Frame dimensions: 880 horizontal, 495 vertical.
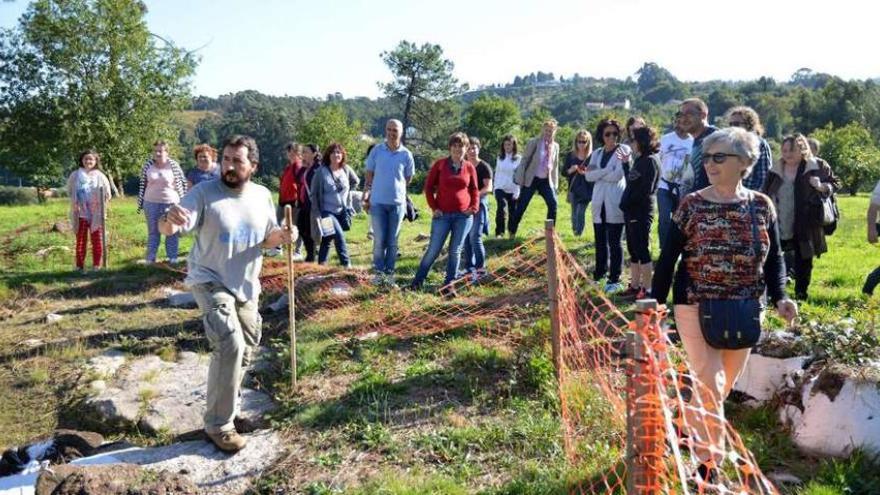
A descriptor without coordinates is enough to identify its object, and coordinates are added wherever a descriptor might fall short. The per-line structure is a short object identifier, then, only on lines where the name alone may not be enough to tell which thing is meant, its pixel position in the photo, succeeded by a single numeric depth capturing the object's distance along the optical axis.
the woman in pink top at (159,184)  9.63
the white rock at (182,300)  8.05
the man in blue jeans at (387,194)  7.75
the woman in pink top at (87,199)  9.71
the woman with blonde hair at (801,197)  6.52
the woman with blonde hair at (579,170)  9.39
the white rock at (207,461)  4.01
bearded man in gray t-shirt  4.13
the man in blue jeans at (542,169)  9.88
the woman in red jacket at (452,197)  7.32
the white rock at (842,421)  3.76
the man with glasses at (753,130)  4.93
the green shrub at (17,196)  40.19
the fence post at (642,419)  2.58
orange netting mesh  2.61
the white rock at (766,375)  4.28
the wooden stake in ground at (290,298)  4.61
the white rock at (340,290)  7.57
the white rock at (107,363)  5.98
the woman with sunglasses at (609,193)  7.18
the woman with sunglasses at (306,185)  9.27
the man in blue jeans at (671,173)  6.80
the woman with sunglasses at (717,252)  3.22
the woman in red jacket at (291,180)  9.56
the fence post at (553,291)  4.72
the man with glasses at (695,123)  5.23
